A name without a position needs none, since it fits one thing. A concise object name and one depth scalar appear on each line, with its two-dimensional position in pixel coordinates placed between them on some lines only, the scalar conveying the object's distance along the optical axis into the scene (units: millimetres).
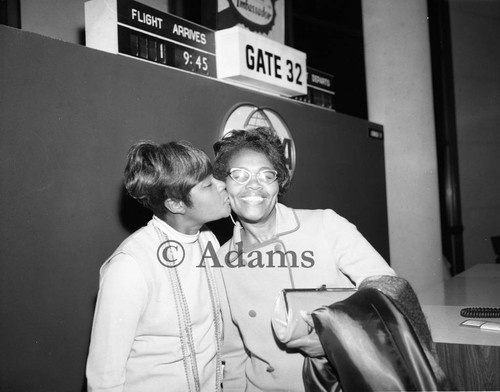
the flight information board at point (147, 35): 2135
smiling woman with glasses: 1750
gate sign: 2648
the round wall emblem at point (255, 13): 3121
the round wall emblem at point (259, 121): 2736
